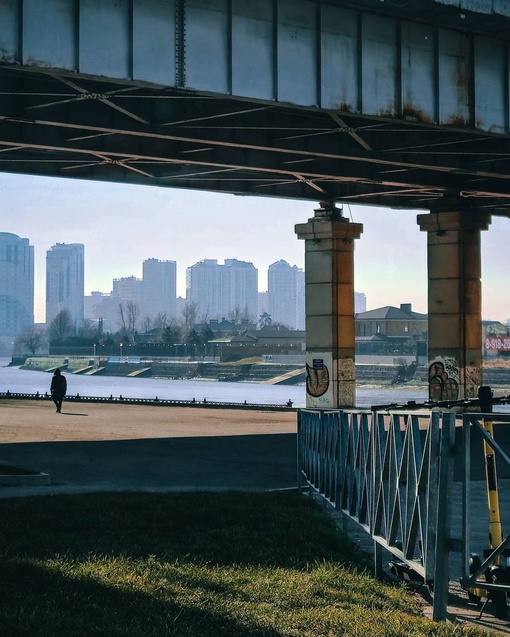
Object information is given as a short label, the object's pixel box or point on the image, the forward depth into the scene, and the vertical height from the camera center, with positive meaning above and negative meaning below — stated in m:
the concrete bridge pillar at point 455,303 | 41.75 +1.49
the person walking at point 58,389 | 39.84 -1.87
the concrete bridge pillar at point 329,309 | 42.03 +1.28
